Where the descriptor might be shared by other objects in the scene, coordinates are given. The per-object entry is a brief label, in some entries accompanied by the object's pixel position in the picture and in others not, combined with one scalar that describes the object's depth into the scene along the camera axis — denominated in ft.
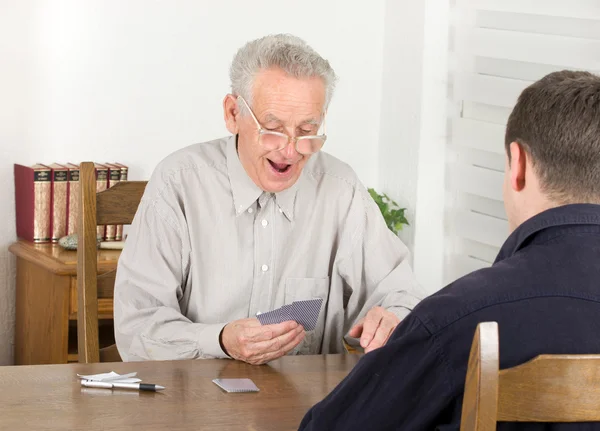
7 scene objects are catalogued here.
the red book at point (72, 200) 12.87
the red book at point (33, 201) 12.68
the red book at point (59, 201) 12.80
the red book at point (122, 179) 13.21
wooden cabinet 12.00
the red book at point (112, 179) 13.11
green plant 14.06
